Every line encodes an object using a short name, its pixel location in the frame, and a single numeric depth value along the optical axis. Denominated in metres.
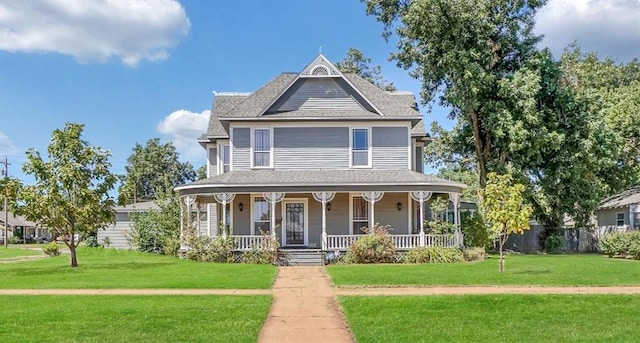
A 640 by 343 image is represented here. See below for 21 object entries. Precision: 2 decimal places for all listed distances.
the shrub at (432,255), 24.23
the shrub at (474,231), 27.27
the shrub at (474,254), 25.10
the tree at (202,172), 74.02
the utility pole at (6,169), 57.86
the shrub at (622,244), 27.02
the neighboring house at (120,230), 42.78
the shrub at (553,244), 34.04
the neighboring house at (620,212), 34.28
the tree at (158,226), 33.00
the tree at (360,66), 50.42
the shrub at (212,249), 24.56
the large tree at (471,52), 29.69
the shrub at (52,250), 30.91
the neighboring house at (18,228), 78.28
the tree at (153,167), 87.75
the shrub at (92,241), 43.06
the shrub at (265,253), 24.20
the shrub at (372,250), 24.02
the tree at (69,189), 21.55
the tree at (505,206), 18.42
